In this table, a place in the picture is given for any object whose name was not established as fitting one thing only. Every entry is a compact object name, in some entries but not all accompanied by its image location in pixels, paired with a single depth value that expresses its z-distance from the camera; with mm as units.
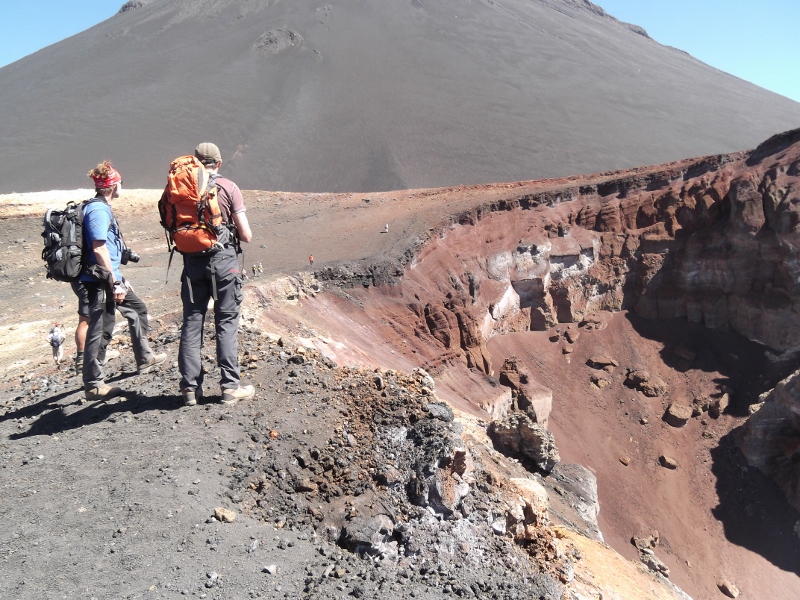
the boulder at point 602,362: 16344
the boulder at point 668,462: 14039
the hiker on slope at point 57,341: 7297
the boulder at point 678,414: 15039
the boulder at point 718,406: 15266
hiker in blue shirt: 4598
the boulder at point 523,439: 8938
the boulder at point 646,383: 15742
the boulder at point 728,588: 11414
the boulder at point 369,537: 3686
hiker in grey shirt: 4414
